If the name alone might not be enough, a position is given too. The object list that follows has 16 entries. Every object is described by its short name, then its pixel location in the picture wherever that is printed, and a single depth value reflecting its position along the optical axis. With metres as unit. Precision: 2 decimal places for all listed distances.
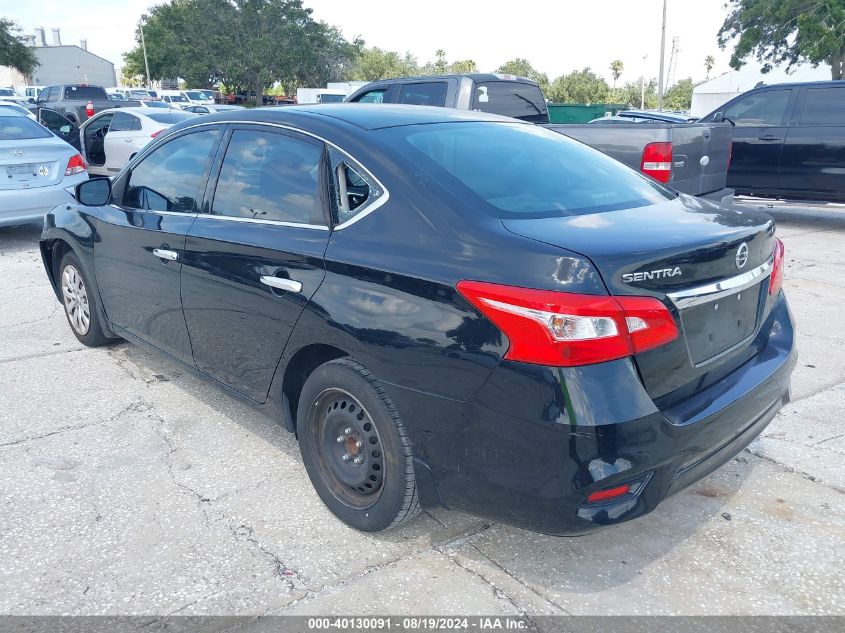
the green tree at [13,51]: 51.00
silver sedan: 8.40
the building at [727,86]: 38.22
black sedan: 2.22
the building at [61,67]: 81.81
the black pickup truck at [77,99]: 18.11
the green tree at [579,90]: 61.03
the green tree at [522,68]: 75.94
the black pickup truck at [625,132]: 7.10
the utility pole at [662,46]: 36.03
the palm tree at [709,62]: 108.31
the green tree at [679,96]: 66.88
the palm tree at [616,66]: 92.69
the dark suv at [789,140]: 9.19
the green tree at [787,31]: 27.44
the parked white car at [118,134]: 12.48
